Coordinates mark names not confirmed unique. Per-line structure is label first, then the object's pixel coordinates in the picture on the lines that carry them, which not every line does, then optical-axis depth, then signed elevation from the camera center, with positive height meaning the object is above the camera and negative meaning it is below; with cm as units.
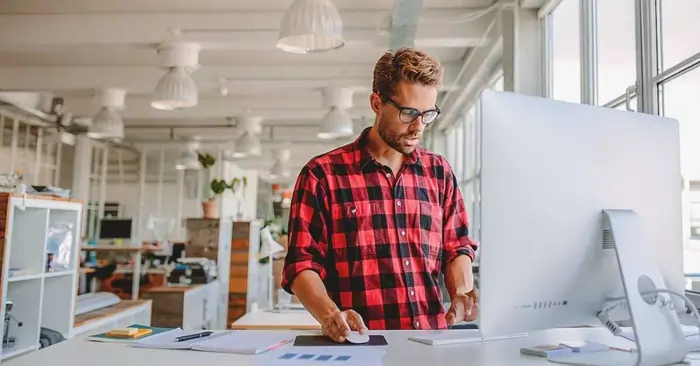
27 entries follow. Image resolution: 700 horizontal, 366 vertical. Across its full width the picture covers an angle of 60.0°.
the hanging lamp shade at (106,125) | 644 +115
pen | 137 -23
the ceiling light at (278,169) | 1175 +134
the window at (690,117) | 236 +54
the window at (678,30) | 252 +94
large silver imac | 115 +5
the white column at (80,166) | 1077 +116
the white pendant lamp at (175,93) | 495 +116
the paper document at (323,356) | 112 -23
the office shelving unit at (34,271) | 316 -23
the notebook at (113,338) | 136 -24
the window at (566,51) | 396 +134
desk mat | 130 -23
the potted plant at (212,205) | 686 +34
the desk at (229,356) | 114 -24
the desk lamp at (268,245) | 455 -6
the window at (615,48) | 307 +107
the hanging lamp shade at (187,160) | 1060 +130
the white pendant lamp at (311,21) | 341 +123
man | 162 +5
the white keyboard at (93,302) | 439 -54
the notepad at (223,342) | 125 -23
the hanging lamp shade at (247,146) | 833 +125
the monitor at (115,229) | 902 +6
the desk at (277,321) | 323 -47
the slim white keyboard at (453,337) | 134 -22
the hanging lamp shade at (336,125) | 659 +125
